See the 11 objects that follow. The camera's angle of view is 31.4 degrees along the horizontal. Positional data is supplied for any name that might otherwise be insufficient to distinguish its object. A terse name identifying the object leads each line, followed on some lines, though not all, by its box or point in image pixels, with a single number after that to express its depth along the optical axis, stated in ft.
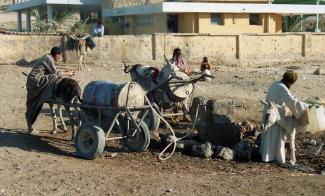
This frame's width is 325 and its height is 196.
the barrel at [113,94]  29.73
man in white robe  27.81
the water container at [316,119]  28.04
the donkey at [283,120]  27.78
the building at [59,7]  111.24
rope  29.35
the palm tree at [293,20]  132.99
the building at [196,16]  101.81
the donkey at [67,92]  31.24
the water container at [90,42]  71.05
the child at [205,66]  47.33
